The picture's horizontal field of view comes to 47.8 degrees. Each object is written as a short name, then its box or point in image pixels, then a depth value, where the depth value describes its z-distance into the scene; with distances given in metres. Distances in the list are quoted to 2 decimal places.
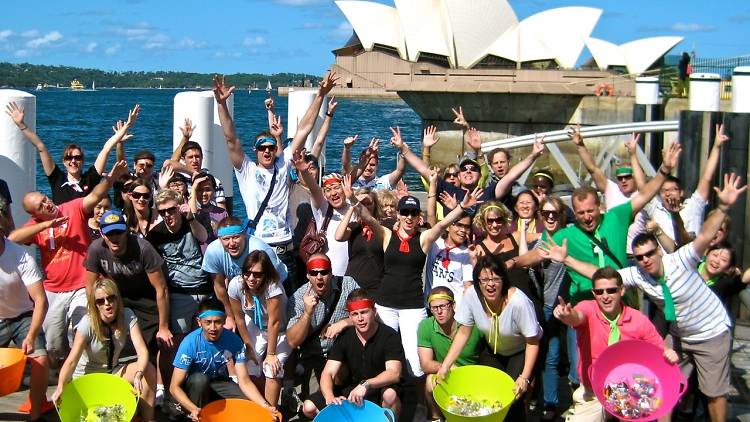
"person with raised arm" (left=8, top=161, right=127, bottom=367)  5.00
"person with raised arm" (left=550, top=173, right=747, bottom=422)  4.28
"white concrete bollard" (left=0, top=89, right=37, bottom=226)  6.10
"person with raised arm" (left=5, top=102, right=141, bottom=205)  5.50
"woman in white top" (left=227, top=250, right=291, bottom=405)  4.82
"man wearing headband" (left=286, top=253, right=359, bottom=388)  4.82
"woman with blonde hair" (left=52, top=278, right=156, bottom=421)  4.62
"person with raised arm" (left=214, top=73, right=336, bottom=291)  5.80
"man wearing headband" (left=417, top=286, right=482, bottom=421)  4.69
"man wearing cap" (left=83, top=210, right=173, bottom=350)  4.71
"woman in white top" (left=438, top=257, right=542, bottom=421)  4.45
